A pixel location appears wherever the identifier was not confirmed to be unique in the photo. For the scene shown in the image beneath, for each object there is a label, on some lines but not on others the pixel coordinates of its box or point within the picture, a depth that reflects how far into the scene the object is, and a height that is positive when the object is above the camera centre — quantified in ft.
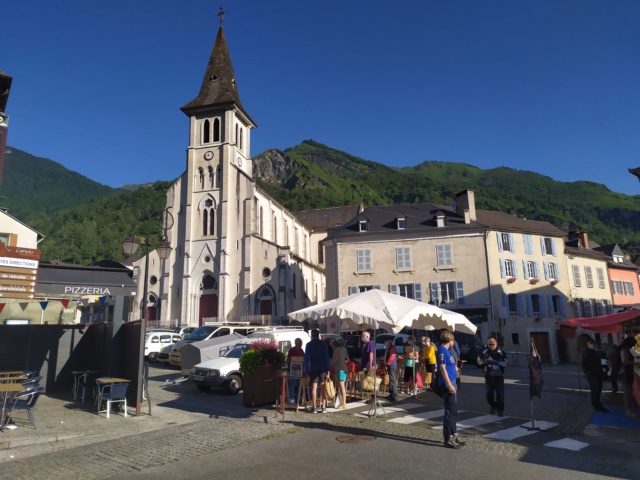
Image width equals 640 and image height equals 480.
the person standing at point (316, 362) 33.42 -2.33
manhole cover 25.35 -6.03
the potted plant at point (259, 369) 35.53 -2.92
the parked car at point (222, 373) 42.93 -3.77
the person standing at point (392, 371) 38.91 -3.65
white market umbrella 34.63 +1.33
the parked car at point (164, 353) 70.38 -3.04
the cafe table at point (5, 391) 26.27 -3.13
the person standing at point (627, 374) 34.19 -3.96
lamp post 46.20 +9.96
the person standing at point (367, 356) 38.04 -2.29
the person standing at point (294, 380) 35.81 -3.89
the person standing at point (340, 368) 35.79 -2.99
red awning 38.92 -0.02
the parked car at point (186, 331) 88.58 +0.34
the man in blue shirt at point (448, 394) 23.99 -3.50
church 126.62 +25.84
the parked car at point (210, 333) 64.13 -0.18
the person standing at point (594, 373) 34.81 -3.81
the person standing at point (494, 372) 32.73 -3.29
